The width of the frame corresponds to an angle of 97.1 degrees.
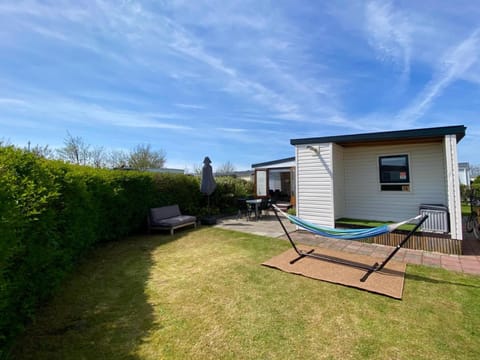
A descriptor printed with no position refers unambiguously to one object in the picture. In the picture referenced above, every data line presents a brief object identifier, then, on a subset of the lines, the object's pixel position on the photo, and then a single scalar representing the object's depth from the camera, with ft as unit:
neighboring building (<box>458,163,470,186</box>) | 49.55
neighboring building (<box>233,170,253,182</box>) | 57.00
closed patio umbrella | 26.61
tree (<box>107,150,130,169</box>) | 58.56
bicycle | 17.81
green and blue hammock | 11.09
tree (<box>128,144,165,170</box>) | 61.87
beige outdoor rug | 10.06
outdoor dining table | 27.84
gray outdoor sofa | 21.21
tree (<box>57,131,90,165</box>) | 48.65
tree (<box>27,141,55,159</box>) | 32.83
